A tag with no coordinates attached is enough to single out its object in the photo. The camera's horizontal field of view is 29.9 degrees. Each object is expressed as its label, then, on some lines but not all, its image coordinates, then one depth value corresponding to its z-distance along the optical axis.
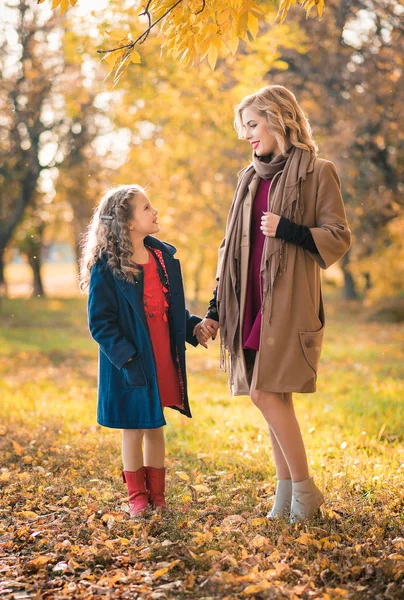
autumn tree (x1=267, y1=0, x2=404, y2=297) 13.73
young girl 4.36
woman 4.04
